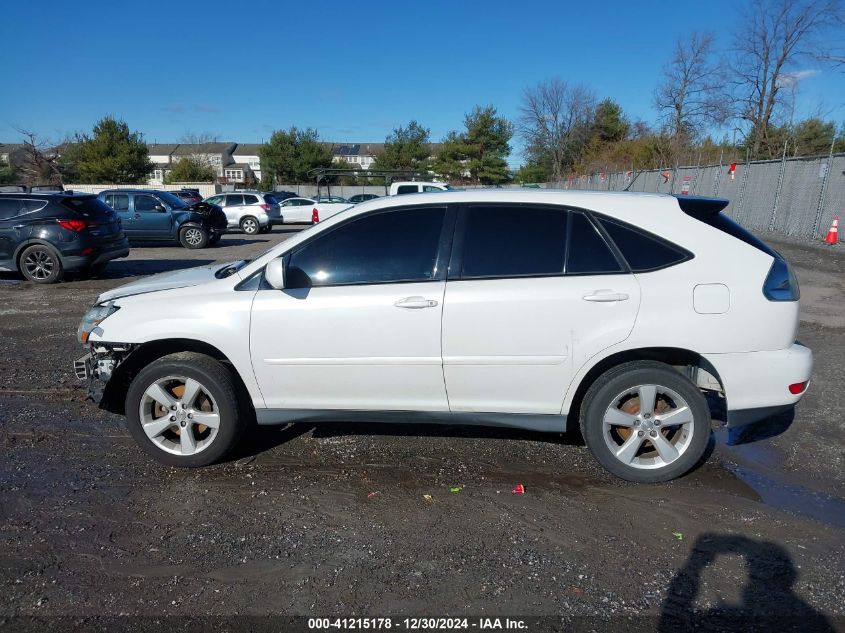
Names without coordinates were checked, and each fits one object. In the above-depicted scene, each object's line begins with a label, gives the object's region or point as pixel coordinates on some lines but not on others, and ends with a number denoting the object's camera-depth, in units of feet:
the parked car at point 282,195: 113.80
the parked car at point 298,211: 94.27
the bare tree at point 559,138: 181.47
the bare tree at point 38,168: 164.66
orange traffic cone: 51.01
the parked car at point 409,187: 66.23
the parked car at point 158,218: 58.85
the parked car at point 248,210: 80.18
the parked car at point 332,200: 94.92
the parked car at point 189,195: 90.44
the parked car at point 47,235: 36.37
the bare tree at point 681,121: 123.13
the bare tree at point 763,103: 105.70
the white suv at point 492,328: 11.66
